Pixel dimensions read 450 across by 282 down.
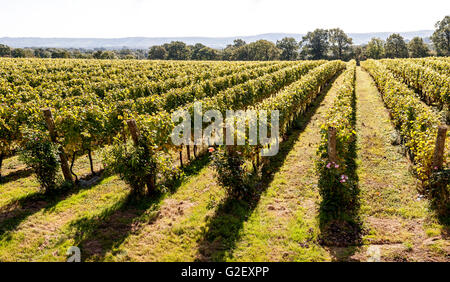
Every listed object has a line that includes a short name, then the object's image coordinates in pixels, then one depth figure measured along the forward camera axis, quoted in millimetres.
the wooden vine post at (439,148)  6191
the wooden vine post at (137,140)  7402
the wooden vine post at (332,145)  6984
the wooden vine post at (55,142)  8047
